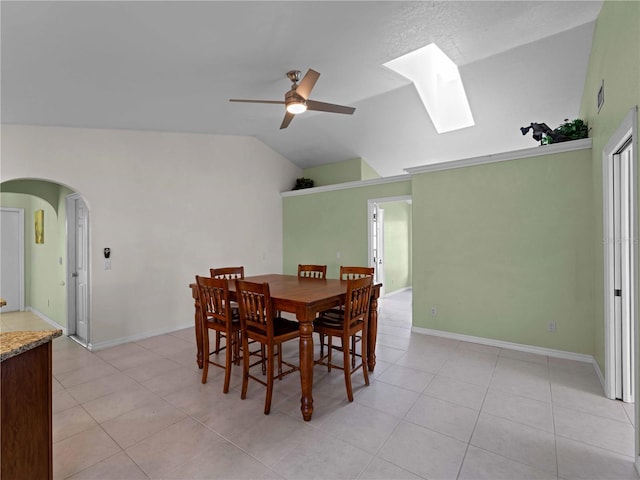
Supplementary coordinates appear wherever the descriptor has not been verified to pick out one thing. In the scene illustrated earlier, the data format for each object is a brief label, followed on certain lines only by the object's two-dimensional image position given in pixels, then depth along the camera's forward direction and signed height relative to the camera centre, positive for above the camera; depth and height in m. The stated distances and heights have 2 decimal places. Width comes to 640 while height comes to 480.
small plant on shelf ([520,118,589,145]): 3.43 +1.17
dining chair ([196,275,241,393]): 2.68 -0.68
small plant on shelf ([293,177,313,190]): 6.48 +1.17
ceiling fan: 2.85 +1.39
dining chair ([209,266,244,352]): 3.40 -0.41
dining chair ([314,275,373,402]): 2.52 -0.75
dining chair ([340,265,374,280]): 3.53 -0.37
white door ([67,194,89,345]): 4.11 -0.37
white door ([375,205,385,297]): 6.11 -0.19
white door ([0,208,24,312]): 5.45 -0.27
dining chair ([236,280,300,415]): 2.34 -0.69
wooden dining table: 2.30 -0.53
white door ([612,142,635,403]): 2.42 -0.30
